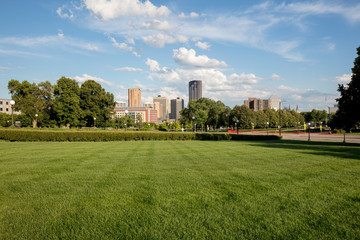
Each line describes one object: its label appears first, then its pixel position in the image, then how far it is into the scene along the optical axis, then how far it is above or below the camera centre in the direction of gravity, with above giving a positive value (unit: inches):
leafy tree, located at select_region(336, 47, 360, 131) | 848.3 +85.3
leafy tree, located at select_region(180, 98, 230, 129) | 3366.1 +186.8
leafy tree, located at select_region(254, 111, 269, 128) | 3209.2 +45.2
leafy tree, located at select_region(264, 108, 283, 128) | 3545.8 +81.5
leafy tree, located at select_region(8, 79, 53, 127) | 1857.8 +249.9
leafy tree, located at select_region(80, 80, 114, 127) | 1976.9 +201.0
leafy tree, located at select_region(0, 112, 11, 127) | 2891.2 +74.5
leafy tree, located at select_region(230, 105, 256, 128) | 2916.6 +87.1
